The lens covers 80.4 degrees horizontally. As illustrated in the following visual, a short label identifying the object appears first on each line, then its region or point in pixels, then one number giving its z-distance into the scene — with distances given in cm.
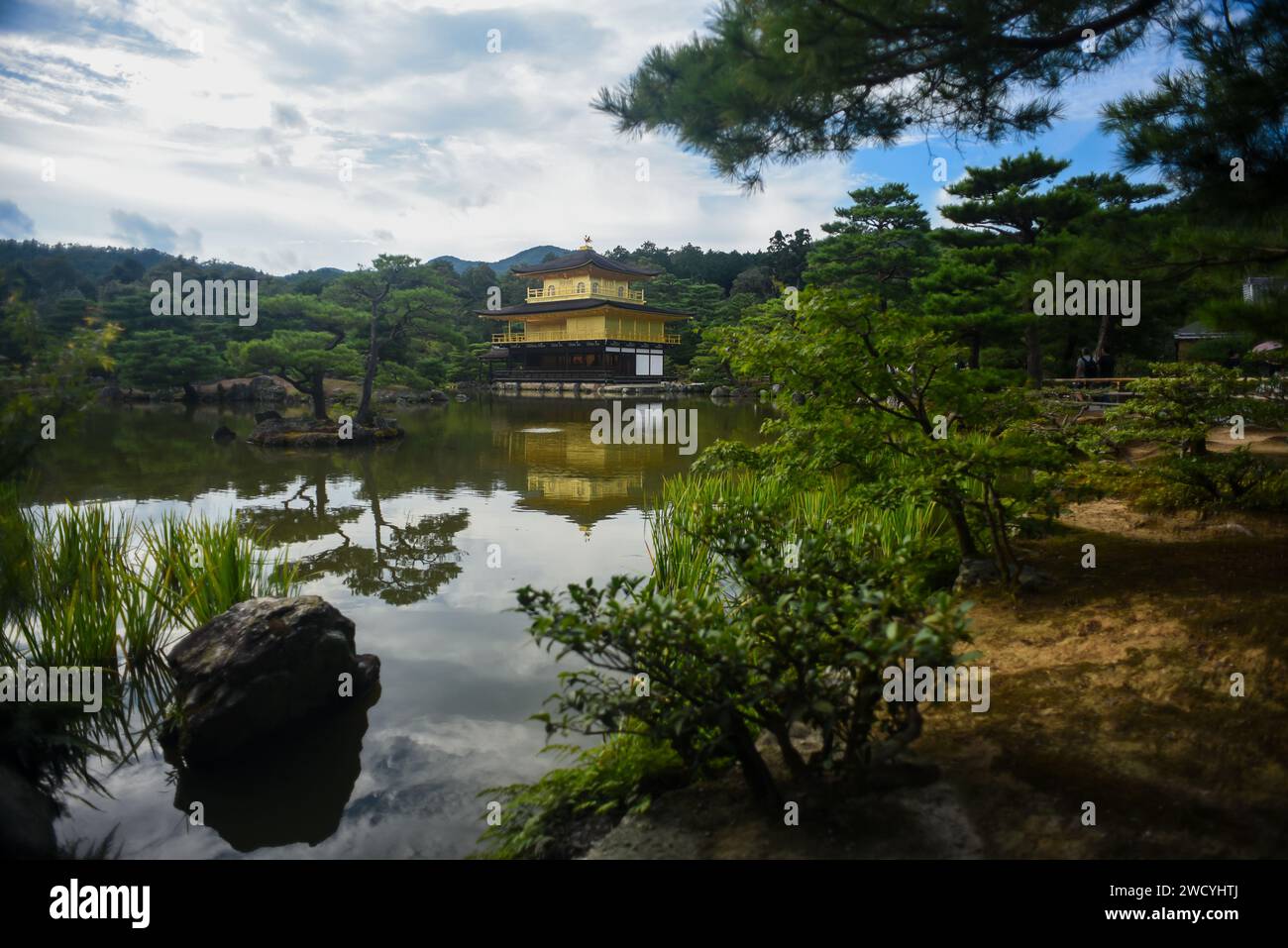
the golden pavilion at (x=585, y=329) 3575
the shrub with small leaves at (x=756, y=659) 232
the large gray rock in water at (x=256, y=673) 376
